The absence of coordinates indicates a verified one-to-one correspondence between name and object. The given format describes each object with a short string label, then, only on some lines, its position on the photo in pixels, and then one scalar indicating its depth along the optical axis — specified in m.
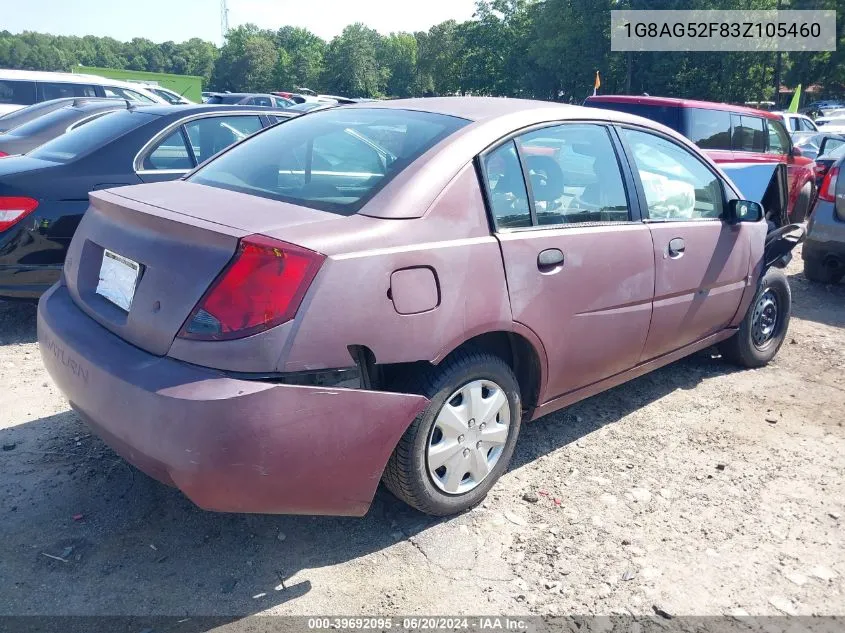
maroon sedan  2.21
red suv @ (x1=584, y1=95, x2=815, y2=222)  7.83
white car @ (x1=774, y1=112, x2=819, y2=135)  15.80
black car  4.55
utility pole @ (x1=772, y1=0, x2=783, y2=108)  37.21
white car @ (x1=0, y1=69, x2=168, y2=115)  11.98
